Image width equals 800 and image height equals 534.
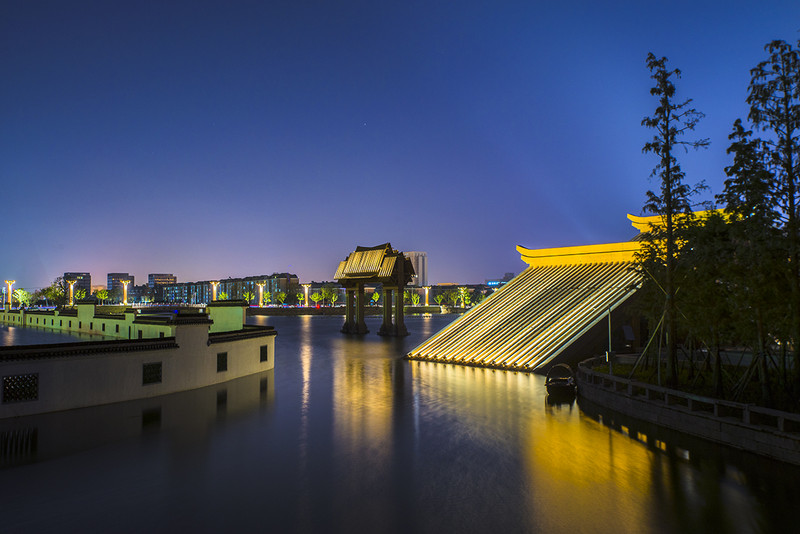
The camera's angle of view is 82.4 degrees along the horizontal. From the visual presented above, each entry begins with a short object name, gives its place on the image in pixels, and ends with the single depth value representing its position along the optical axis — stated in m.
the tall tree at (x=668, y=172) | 20.81
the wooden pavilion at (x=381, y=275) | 61.41
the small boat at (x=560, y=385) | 23.22
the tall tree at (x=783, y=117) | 16.41
